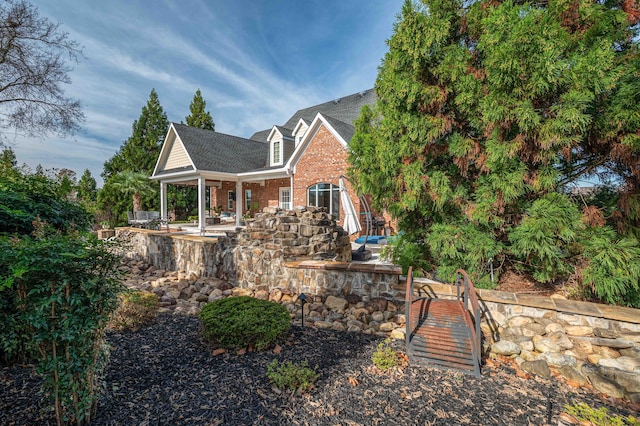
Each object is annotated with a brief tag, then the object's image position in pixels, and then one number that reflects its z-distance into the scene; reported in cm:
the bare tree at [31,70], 1073
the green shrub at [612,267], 331
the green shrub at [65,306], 180
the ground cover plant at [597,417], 229
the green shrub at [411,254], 486
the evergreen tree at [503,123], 331
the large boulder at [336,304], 466
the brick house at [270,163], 1236
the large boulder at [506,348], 339
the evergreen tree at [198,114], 2742
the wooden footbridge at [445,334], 307
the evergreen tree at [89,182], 2358
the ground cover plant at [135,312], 392
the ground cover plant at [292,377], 266
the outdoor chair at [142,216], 1355
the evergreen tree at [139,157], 1709
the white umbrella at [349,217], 781
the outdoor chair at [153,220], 1293
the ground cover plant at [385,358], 306
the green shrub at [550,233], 349
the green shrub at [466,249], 407
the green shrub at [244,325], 334
